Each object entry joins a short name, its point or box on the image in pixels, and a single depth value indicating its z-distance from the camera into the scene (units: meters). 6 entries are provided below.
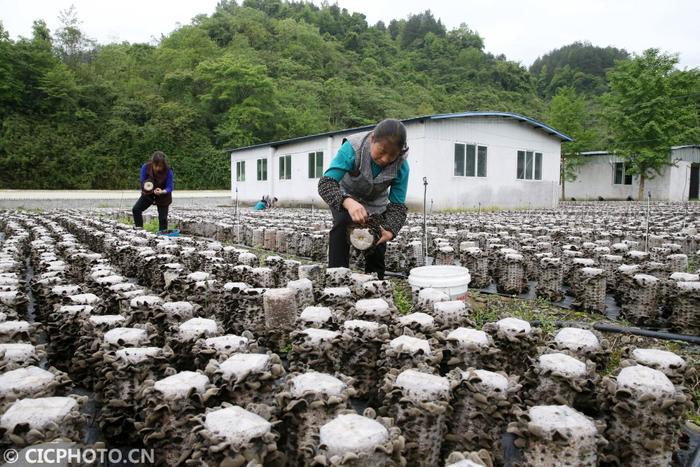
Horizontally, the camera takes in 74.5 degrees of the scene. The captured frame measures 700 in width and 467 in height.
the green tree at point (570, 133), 30.98
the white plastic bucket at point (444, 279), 3.34
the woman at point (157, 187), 7.93
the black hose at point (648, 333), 3.15
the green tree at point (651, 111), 26.59
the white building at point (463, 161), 16.77
